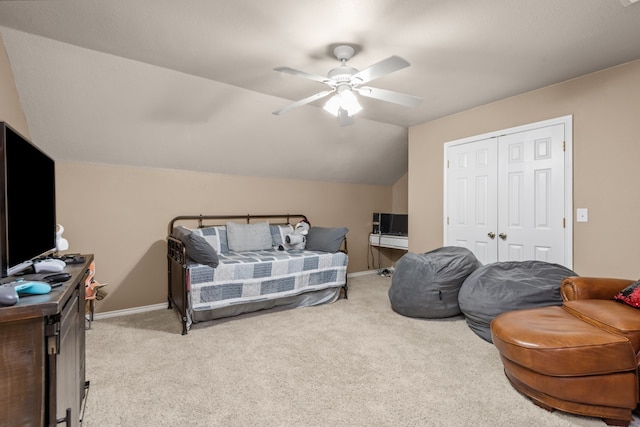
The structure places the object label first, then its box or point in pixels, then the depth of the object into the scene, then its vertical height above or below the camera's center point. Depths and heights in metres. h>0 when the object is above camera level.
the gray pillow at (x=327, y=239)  4.13 -0.35
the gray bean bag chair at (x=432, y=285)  3.26 -0.74
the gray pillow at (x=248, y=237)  4.06 -0.31
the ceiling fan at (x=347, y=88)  2.33 +0.93
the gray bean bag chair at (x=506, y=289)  2.60 -0.65
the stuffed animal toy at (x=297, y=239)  4.27 -0.36
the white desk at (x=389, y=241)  5.04 -0.48
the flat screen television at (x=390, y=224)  5.40 -0.21
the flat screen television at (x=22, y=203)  1.06 +0.04
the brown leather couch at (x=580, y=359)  1.69 -0.79
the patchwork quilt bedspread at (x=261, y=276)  3.07 -0.67
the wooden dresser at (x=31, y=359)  0.89 -0.41
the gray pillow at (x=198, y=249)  3.02 -0.35
